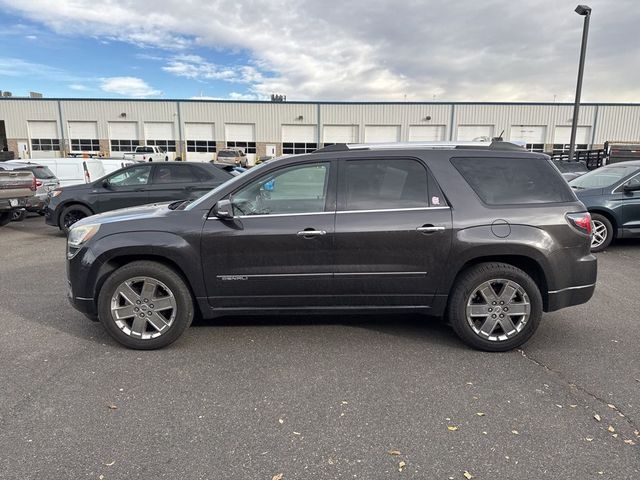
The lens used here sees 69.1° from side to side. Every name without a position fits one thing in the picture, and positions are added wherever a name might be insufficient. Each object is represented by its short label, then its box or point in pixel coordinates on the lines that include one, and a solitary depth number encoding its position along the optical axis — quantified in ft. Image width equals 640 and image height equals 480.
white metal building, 135.85
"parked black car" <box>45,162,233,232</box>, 33.01
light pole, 43.33
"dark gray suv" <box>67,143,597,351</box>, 12.85
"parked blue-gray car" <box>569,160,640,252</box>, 26.81
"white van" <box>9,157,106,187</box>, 49.32
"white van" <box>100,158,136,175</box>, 50.31
